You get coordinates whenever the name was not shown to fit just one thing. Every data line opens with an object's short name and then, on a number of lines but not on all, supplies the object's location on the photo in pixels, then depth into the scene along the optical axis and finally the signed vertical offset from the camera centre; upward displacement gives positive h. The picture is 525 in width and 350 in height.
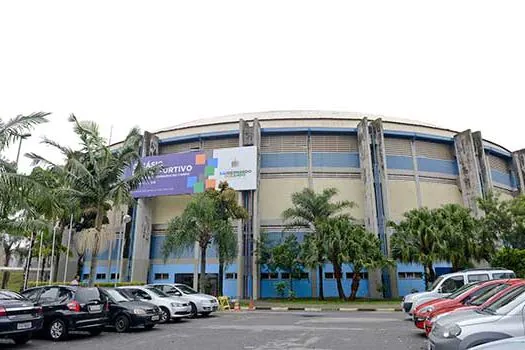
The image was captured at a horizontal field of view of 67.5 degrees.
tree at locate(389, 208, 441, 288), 26.70 +2.94
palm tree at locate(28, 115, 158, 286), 19.17 +5.50
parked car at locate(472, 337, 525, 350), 3.33 -0.52
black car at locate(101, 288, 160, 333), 12.30 -0.89
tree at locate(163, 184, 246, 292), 26.30 +3.57
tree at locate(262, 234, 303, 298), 30.11 +1.94
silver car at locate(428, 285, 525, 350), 5.32 -0.59
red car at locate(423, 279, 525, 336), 8.62 -0.42
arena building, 33.84 +9.41
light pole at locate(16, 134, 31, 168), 14.21 +5.21
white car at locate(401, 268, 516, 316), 13.52 +0.11
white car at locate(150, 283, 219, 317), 17.77 -0.65
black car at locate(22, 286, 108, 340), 10.83 -0.65
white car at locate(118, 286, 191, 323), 15.29 -0.69
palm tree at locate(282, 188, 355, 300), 30.41 +5.72
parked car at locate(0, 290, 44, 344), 8.79 -0.74
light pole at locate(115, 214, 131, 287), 33.49 +2.94
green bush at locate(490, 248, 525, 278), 23.58 +1.37
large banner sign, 34.16 +9.76
